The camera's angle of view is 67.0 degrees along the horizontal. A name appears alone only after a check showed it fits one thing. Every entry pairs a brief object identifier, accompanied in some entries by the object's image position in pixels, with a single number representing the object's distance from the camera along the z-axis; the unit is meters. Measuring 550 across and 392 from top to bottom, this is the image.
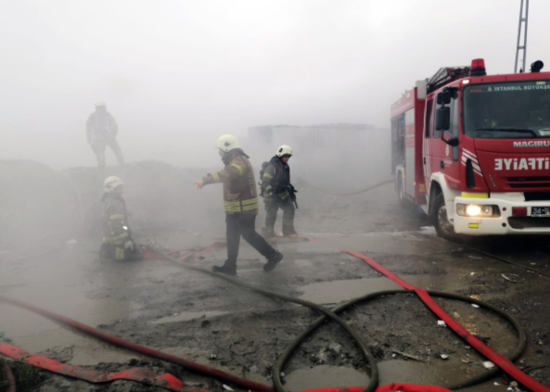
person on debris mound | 10.16
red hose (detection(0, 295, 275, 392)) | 2.63
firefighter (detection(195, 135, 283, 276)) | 4.89
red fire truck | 5.19
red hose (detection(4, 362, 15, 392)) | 2.41
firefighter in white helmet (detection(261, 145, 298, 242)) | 7.12
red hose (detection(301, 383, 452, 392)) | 2.48
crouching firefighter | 6.07
